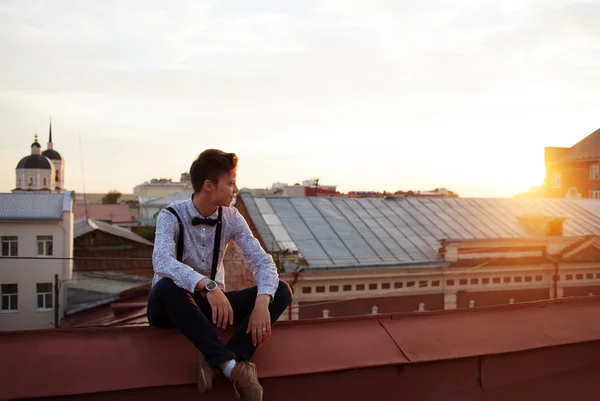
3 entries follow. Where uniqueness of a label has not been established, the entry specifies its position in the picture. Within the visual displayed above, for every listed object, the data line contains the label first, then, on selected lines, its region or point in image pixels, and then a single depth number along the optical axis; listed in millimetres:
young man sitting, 2707
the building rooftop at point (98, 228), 34738
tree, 95125
